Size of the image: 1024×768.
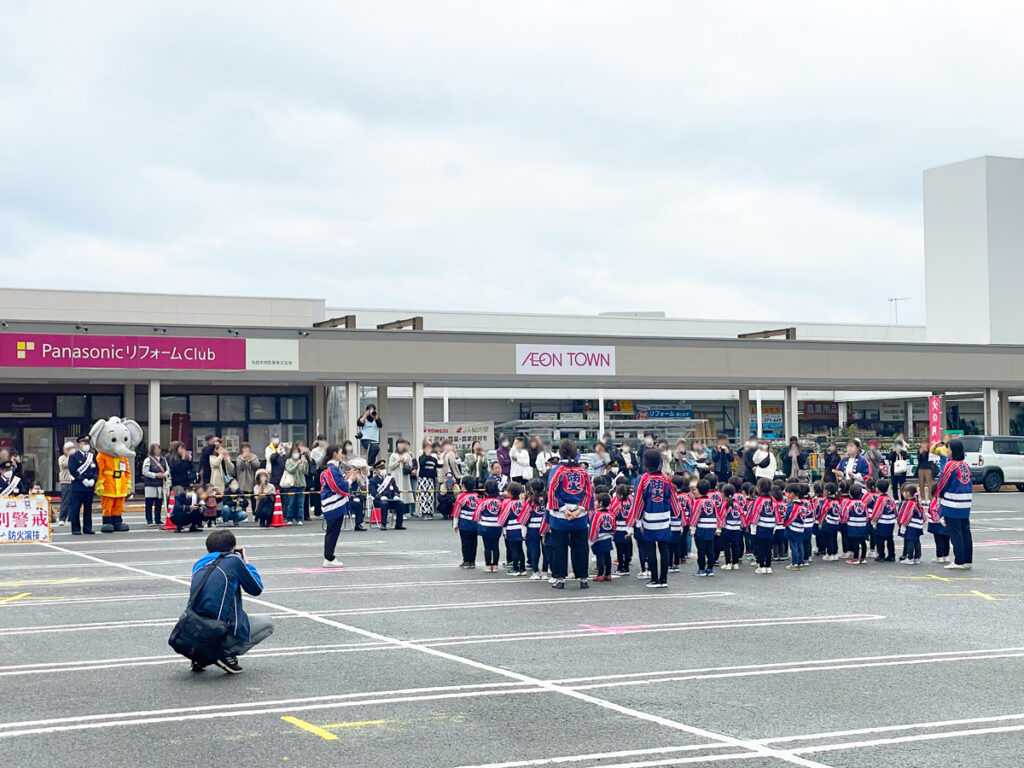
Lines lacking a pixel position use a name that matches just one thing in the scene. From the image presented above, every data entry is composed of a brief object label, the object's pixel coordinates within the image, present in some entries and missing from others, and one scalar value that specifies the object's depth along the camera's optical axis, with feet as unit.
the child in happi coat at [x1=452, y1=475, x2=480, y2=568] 54.34
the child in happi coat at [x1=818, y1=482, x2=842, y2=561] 59.11
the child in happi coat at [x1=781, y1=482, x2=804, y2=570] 56.39
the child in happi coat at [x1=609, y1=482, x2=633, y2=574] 53.11
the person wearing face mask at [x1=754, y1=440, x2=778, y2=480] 80.69
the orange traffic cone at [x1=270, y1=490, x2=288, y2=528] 79.10
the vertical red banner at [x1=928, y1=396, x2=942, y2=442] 126.52
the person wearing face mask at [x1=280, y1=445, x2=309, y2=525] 81.30
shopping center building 97.40
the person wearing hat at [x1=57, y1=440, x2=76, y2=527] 80.48
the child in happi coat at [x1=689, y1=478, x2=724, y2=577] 53.01
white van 116.47
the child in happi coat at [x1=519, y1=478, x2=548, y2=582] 52.39
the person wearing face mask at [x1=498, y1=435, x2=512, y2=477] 83.76
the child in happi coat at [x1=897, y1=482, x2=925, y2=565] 57.77
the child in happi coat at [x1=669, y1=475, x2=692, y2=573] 51.75
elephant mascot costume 75.92
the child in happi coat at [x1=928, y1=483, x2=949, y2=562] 56.39
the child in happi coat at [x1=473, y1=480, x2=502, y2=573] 53.42
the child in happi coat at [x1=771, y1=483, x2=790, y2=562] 56.08
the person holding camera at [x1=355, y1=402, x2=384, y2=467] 86.58
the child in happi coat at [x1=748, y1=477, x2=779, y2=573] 54.70
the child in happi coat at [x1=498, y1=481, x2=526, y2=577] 53.21
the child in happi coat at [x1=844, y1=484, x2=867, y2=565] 58.29
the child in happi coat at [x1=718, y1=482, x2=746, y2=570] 55.11
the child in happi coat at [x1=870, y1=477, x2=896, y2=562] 58.59
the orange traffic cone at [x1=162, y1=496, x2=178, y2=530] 77.64
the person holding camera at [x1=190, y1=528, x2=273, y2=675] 30.81
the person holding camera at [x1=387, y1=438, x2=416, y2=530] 84.38
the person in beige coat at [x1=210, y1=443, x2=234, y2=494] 82.74
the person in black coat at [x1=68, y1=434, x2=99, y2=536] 71.26
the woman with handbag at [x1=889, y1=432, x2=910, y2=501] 91.81
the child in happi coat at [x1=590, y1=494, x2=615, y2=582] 51.49
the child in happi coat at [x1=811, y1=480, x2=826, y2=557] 59.77
